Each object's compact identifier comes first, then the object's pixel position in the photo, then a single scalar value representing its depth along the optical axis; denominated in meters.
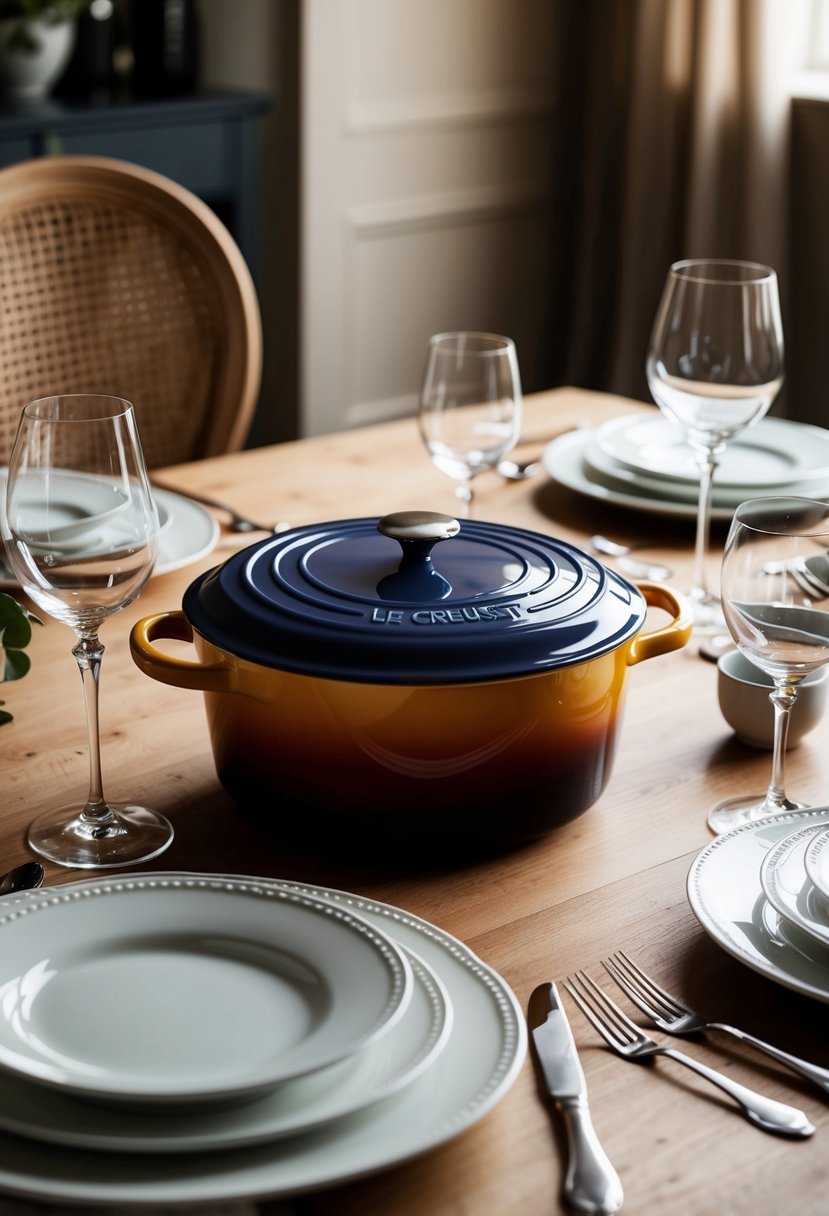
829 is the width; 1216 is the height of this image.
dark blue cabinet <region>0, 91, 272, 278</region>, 2.68
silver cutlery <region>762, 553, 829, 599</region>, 0.77
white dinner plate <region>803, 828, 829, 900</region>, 0.68
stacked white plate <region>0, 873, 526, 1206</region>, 0.53
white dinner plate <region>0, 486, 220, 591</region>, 1.18
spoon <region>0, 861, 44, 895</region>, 0.75
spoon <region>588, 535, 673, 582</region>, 1.26
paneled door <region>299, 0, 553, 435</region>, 3.25
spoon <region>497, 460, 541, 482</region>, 1.49
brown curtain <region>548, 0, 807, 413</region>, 3.03
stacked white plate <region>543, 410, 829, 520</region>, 1.37
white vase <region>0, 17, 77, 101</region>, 2.76
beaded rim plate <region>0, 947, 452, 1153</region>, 0.52
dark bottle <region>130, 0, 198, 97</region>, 2.99
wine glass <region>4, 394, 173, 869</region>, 0.76
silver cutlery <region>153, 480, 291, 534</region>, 1.33
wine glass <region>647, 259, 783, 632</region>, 1.17
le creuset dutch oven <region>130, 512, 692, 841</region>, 0.75
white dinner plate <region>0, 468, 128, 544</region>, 0.76
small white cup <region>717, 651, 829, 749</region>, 0.94
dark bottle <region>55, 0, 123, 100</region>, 2.97
